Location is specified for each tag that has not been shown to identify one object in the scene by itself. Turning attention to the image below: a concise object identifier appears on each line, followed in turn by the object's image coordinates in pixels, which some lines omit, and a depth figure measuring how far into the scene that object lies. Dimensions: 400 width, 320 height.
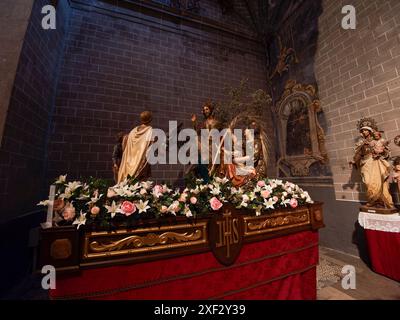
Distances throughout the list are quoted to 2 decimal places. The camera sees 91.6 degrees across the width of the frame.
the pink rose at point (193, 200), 2.18
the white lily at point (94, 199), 1.78
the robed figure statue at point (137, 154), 3.10
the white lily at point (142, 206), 1.87
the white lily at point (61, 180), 1.89
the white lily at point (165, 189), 2.31
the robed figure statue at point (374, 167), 3.81
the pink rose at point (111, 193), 1.96
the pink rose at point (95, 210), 1.69
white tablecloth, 3.45
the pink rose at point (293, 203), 2.80
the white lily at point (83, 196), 1.82
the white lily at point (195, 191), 2.36
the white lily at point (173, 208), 1.99
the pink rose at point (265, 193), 2.63
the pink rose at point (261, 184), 2.90
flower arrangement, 1.73
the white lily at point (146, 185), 2.23
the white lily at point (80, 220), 1.62
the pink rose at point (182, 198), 2.16
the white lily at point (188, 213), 2.05
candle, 1.62
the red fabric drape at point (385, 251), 3.46
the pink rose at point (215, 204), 2.23
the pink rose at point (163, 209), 1.94
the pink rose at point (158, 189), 2.18
